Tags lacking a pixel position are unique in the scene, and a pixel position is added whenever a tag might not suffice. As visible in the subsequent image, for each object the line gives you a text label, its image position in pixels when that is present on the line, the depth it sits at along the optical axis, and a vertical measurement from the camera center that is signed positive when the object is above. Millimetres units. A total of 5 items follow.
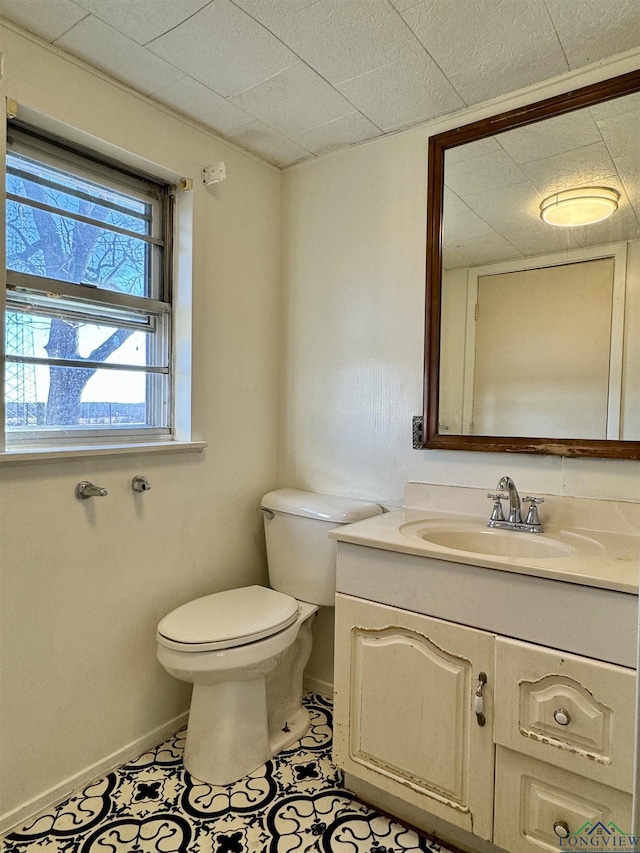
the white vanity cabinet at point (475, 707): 1080 -701
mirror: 1438 +397
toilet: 1490 -699
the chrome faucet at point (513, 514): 1504 -303
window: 1452 +331
